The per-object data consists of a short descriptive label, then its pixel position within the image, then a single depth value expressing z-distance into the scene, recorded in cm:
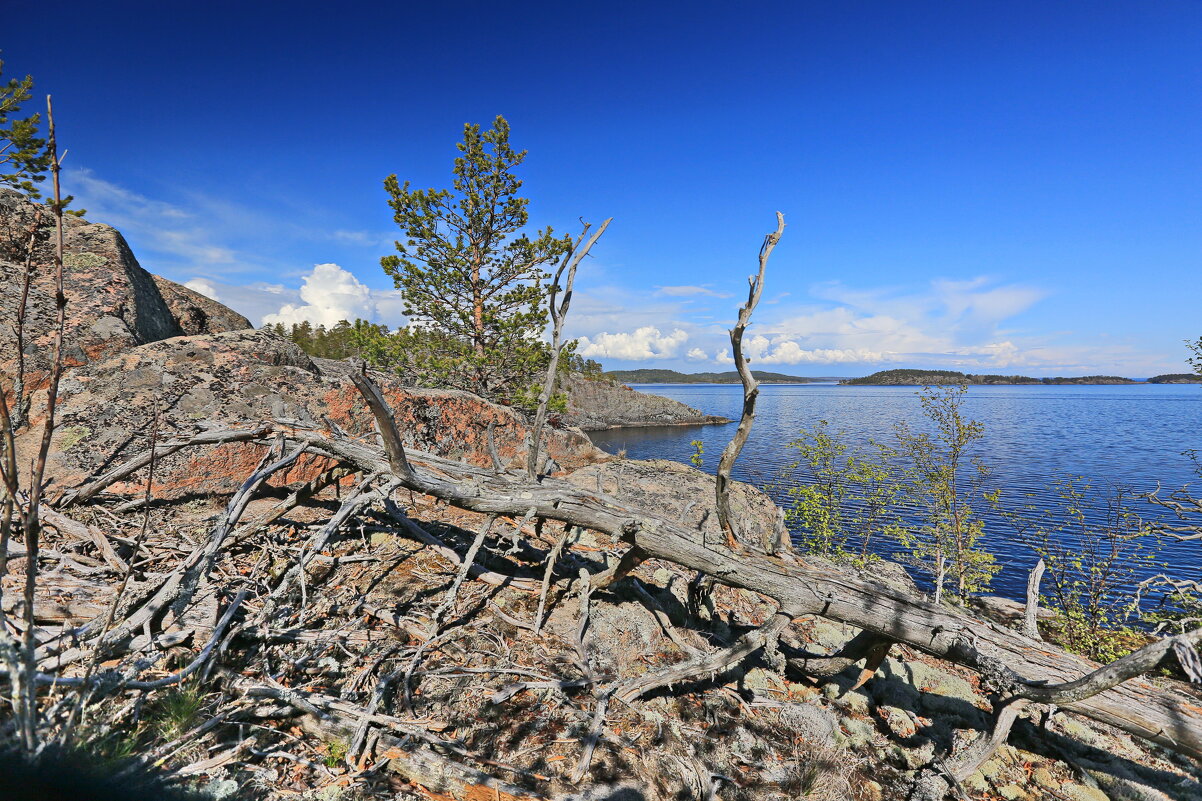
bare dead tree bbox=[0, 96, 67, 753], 160
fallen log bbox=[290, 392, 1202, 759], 386
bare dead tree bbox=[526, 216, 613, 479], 540
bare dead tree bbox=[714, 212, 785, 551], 428
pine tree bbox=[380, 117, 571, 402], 1511
